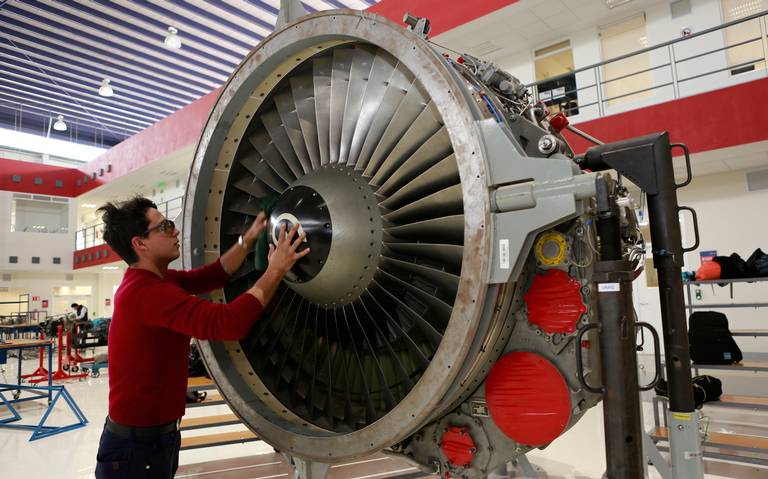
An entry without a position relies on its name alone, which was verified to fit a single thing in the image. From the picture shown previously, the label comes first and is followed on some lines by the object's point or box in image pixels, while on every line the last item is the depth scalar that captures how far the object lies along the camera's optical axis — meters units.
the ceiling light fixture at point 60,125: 18.71
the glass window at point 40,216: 21.44
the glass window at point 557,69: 10.86
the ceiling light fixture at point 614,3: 9.30
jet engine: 1.55
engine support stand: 1.62
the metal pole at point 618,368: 1.55
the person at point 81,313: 14.39
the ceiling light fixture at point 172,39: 12.36
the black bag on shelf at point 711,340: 4.89
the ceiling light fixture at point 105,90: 15.25
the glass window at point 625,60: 10.42
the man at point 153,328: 1.96
